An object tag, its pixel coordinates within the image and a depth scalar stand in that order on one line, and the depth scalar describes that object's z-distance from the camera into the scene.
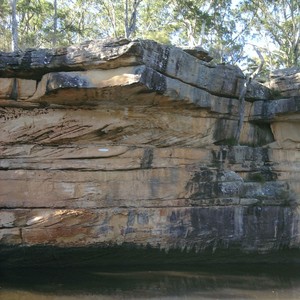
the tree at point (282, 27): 20.44
